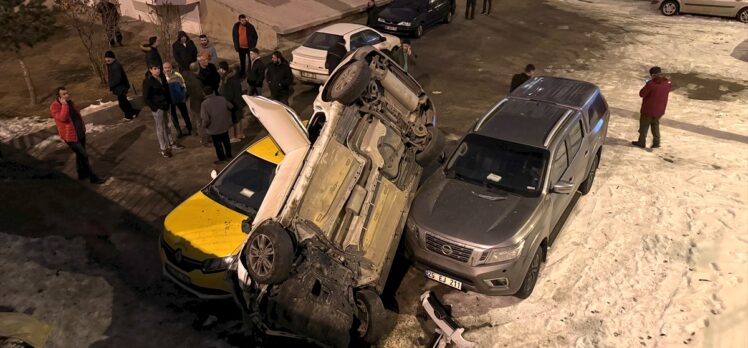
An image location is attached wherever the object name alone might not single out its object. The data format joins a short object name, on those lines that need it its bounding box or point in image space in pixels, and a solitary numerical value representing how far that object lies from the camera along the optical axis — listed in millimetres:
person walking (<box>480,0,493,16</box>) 19578
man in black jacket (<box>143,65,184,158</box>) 9305
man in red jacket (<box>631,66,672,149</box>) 9273
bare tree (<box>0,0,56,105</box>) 11600
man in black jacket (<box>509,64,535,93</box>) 9883
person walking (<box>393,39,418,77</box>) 11344
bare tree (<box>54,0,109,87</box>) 13047
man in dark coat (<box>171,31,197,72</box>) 11719
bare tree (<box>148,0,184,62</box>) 15486
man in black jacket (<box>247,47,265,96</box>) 10836
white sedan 12555
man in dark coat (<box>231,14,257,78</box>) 12781
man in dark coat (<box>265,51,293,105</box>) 10297
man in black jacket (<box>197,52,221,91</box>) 10077
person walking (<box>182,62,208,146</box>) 9734
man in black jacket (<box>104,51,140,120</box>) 10272
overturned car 5102
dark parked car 16641
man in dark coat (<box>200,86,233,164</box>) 8781
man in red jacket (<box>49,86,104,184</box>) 8203
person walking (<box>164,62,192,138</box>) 10086
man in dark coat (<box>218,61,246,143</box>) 9367
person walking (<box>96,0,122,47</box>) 14219
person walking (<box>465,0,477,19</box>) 18953
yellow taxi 5953
